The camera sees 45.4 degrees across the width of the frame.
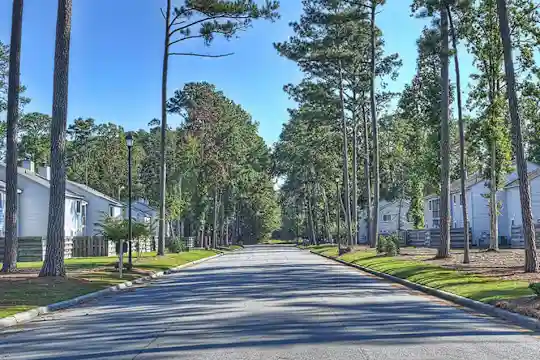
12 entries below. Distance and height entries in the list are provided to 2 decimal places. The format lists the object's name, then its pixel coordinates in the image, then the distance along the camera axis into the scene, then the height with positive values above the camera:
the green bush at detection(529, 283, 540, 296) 12.38 -0.94
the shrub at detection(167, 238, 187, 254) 46.09 -0.40
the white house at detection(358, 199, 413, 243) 93.44 +3.25
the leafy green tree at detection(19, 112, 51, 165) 83.50 +13.17
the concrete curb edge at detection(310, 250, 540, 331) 11.21 -1.44
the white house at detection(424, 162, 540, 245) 55.00 +2.80
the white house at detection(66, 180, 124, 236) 57.06 +3.20
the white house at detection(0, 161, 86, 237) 49.28 +2.78
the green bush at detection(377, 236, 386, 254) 35.13 -0.33
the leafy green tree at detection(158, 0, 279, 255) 30.28 +10.82
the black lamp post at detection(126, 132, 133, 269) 26.05 +3.96
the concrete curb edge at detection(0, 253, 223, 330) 12.62 -1.51
